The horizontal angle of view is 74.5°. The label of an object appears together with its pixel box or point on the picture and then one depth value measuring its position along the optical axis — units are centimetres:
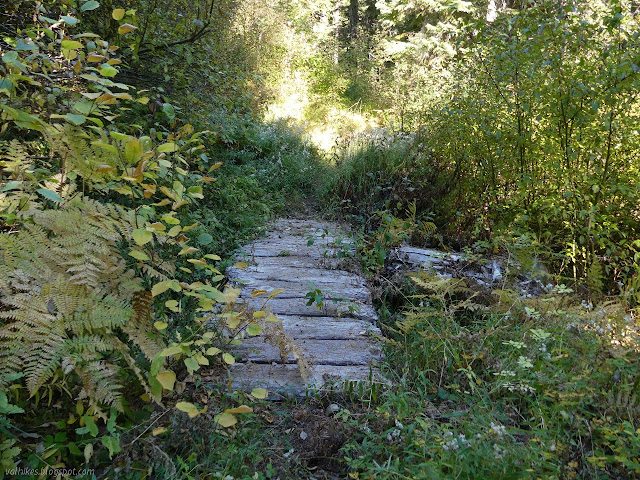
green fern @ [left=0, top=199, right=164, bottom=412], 163
